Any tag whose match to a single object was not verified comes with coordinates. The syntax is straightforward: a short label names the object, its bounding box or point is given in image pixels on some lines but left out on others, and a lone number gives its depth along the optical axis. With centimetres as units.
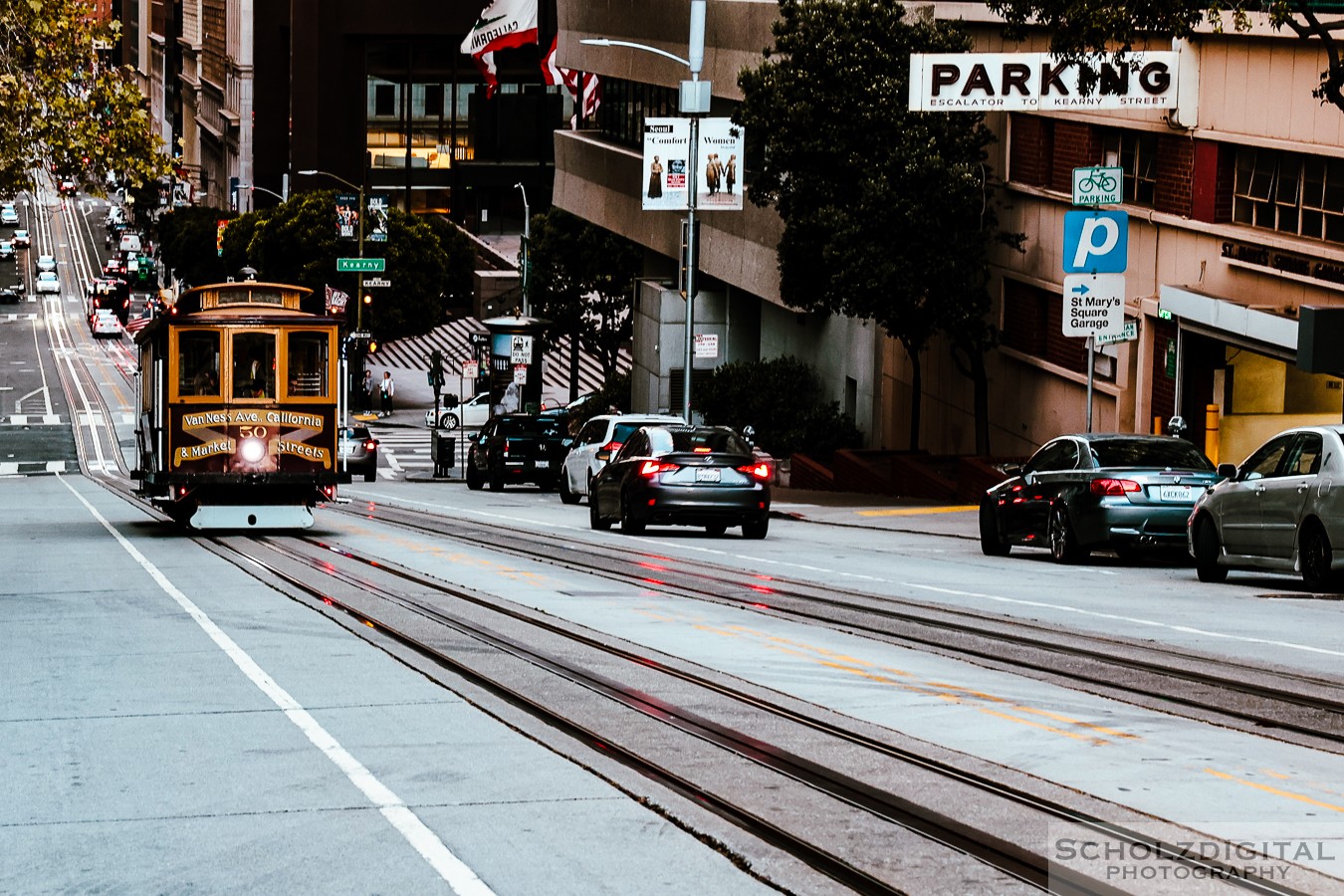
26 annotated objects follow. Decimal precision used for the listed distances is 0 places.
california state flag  6669
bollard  3020
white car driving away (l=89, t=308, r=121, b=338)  11394
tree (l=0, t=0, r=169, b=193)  2342
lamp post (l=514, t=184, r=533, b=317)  7194
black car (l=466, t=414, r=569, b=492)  4512
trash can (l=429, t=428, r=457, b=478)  5518
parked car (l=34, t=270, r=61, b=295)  13725
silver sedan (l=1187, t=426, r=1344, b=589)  1708
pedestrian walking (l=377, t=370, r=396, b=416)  8525
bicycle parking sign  2431
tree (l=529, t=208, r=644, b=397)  7219
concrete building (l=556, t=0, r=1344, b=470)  2745
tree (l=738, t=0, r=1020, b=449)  3572
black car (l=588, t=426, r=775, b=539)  2519
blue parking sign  2400
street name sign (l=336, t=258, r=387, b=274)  6856
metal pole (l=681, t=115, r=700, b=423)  3825
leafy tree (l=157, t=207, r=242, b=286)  11775
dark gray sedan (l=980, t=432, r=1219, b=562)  2066
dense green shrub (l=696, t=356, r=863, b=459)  4659
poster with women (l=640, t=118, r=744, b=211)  3831
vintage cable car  2427
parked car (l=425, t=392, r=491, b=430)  7319
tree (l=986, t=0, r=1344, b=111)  1848
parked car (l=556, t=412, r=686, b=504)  3397
